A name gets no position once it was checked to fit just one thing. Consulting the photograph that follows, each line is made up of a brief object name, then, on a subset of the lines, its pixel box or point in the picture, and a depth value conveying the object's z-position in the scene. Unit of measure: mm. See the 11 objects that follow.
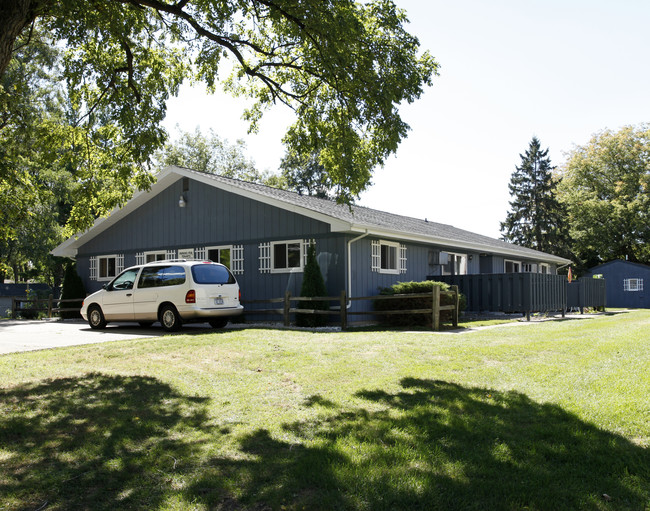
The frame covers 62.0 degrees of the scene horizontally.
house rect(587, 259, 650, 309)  34344
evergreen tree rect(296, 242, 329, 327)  14977
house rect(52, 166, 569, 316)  16094
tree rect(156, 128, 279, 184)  45062
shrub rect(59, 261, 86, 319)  21014
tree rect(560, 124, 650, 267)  46125
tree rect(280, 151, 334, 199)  47125
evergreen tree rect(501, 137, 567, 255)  45219
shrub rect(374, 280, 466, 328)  14539
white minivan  13008
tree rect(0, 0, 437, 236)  9602
